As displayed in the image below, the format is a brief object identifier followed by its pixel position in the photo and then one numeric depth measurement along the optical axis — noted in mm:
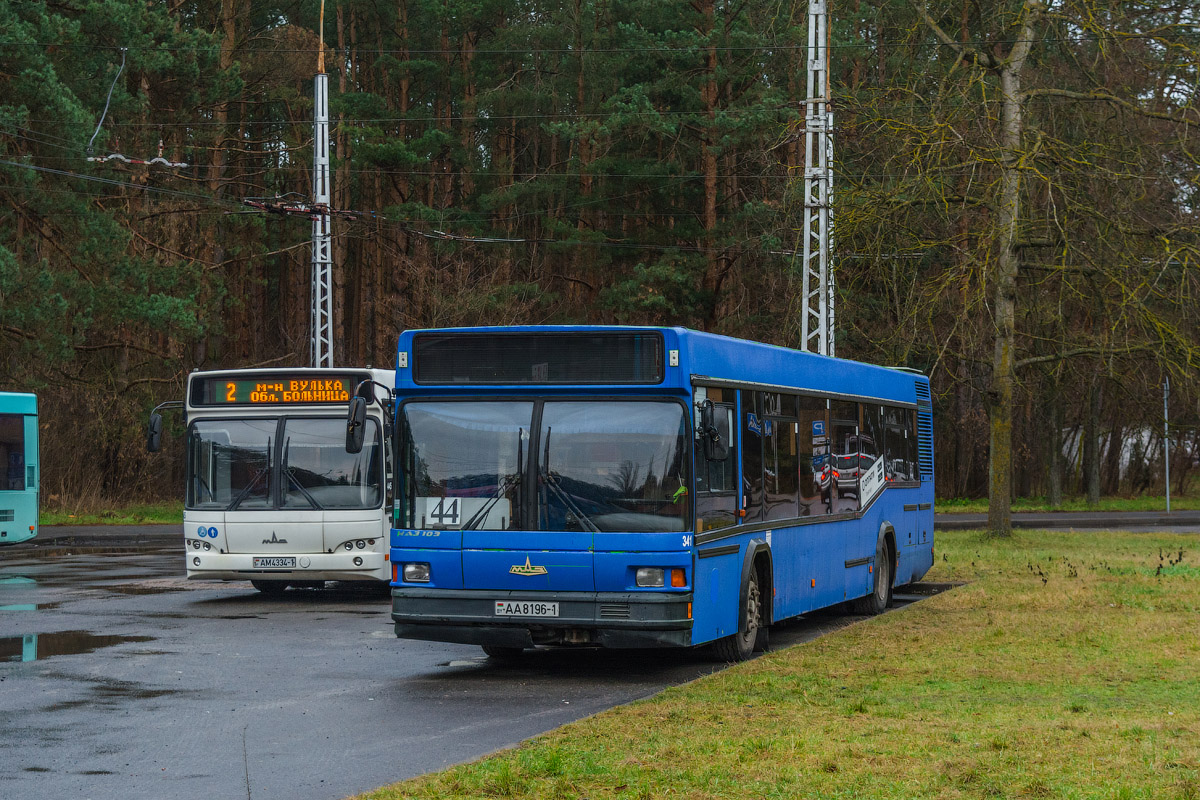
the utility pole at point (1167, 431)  40950
